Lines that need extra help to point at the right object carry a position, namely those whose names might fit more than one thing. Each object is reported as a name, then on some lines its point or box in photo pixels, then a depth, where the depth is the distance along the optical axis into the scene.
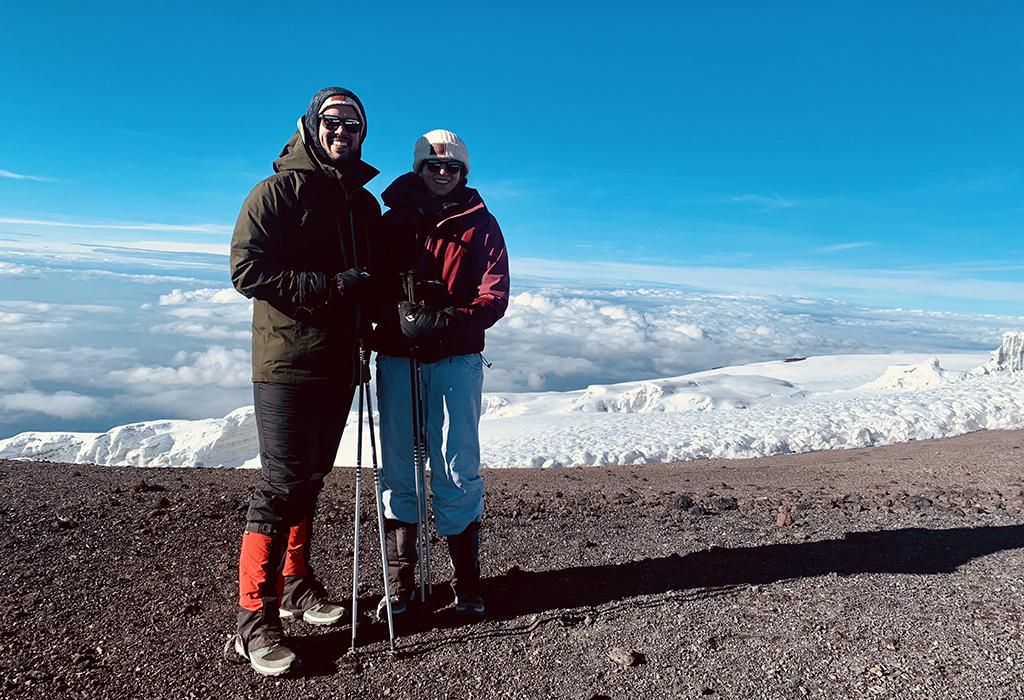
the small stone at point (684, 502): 7.27
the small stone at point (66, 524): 5.66
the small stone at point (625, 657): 3.81
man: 3.67
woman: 4.15
